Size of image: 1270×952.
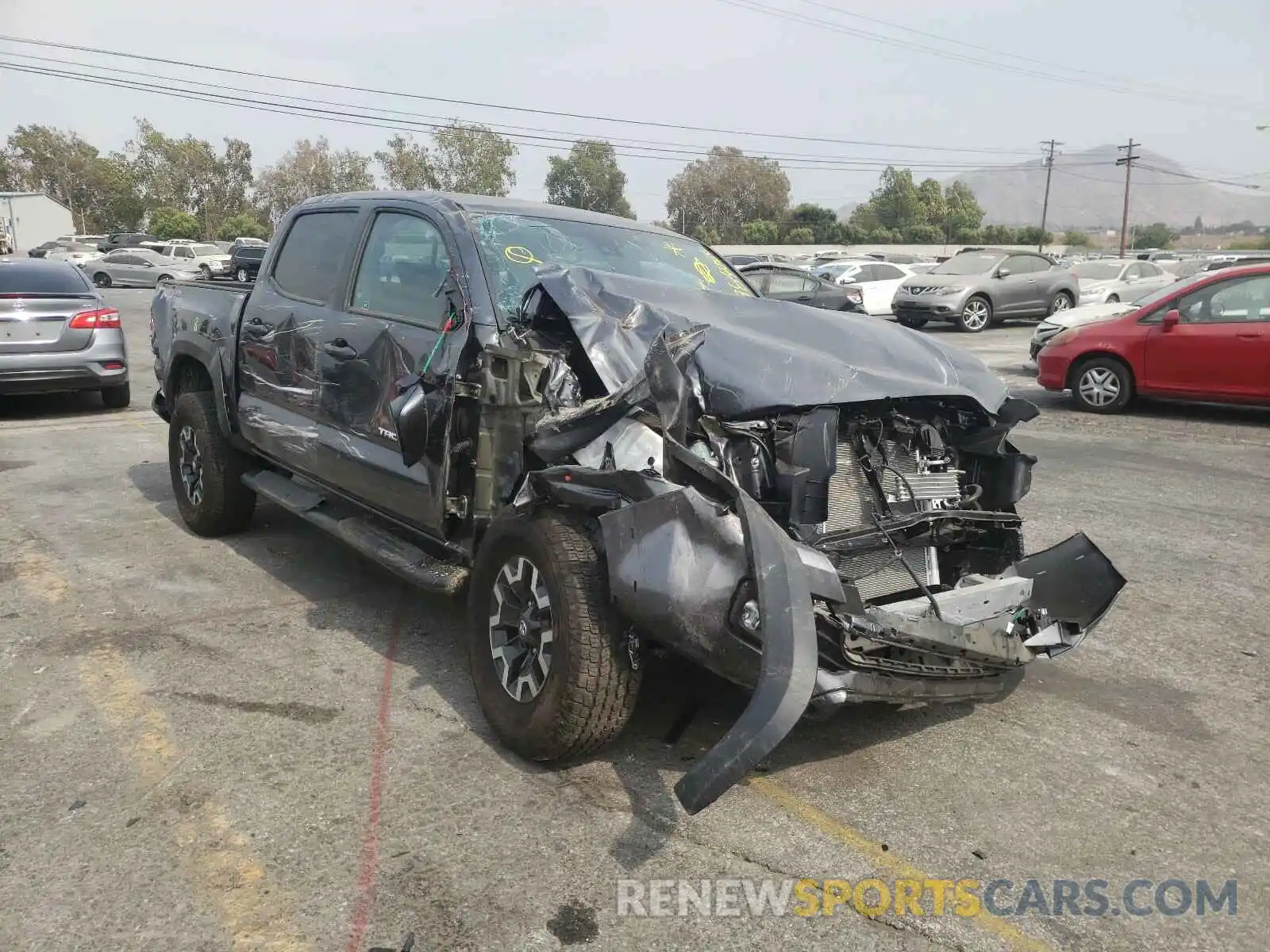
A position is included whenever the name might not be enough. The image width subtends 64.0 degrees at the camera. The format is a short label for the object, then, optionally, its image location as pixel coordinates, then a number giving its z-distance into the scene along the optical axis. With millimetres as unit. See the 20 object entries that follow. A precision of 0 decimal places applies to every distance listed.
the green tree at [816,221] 74438
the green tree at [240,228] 68062
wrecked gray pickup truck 2957
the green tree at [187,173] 82000
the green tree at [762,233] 75312
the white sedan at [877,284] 23719
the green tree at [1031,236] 72800
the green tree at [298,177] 88562
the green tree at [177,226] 68312
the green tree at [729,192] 89438
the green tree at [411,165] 75125
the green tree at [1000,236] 71562
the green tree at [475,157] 72625
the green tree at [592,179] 76750
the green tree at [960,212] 81312
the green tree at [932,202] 87438
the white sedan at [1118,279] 22703
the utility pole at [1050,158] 75262
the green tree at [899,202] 86438
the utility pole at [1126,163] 70125
